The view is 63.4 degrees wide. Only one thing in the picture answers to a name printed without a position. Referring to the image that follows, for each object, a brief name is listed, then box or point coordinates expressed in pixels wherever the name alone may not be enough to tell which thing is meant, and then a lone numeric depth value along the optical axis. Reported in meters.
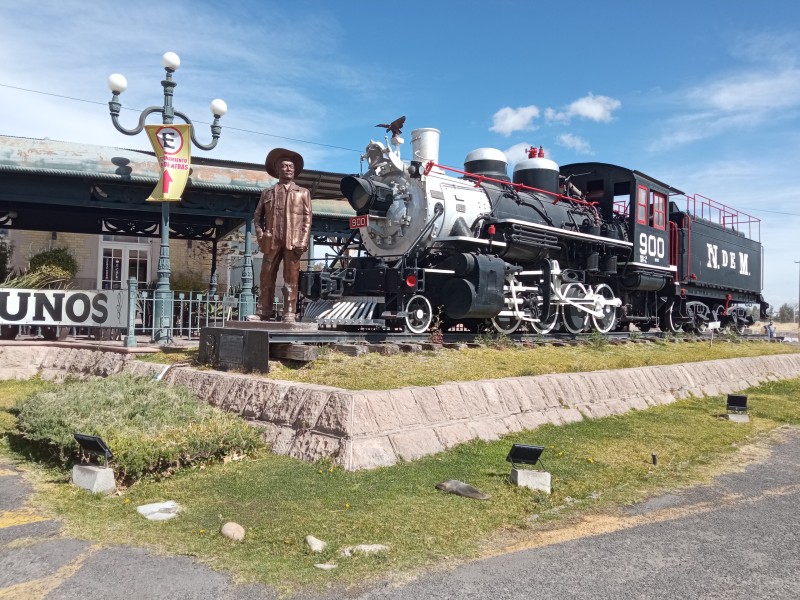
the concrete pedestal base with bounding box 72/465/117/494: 5.18
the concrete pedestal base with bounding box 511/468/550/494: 5.39
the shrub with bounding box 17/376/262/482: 5.42
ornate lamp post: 11.31
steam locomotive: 10.45
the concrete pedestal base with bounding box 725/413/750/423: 8.87
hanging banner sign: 12.15
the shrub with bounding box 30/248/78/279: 15.20
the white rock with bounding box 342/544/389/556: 4.00
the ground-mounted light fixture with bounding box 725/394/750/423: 8.90
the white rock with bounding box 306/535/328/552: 4.01
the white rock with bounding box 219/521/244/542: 4.18
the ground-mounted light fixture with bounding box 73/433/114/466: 5.16
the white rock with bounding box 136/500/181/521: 4.65
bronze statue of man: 8.46
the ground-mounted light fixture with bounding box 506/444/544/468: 5.42
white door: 21.25
